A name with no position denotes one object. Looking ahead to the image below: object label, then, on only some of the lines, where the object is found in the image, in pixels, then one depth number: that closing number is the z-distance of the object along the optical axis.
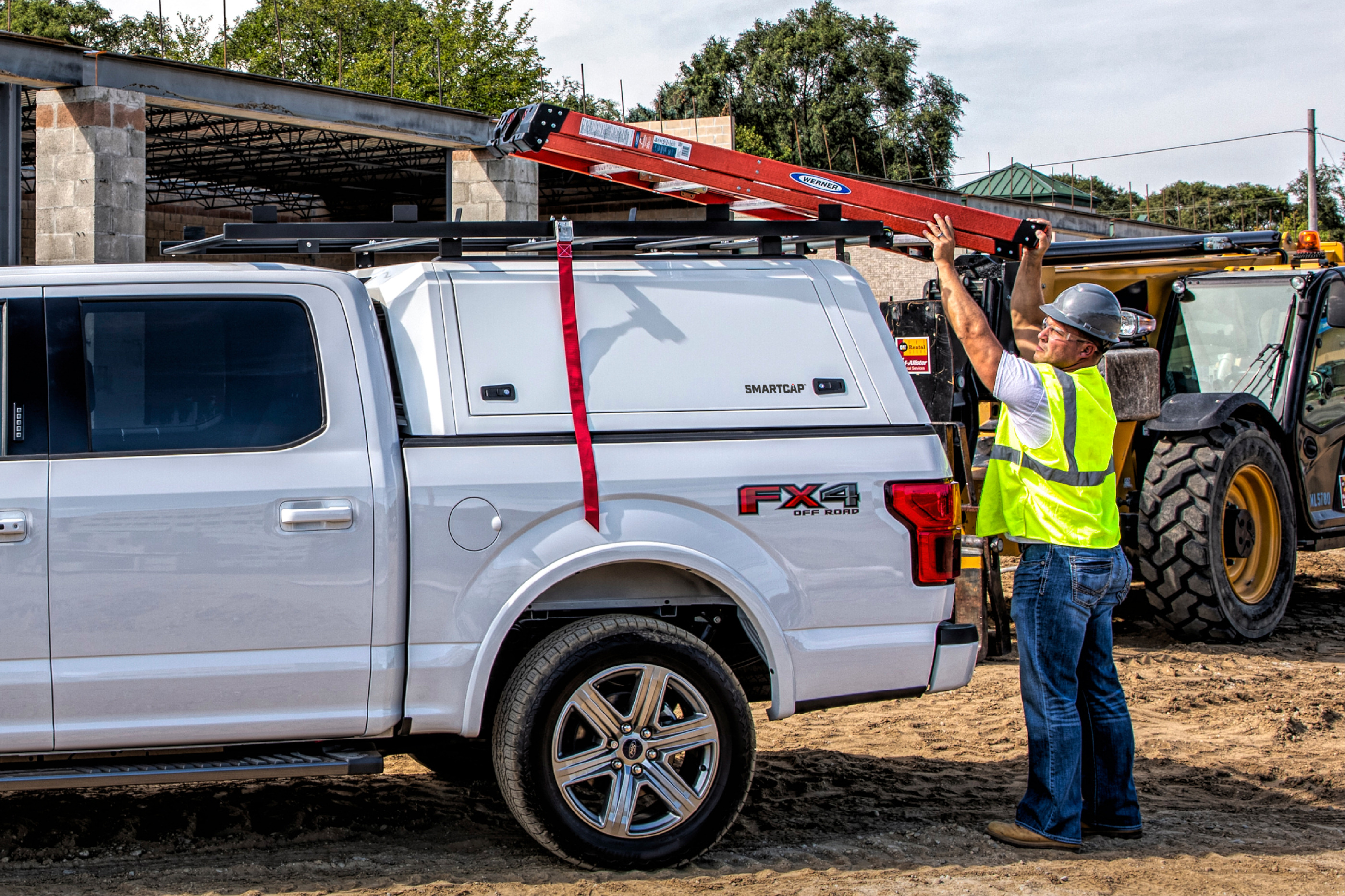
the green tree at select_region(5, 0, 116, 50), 55.50
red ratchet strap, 4.42
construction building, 13.41
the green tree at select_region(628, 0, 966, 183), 67.62
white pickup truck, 4.12
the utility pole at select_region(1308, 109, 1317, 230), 36.69
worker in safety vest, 4.91
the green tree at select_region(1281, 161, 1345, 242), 61.31
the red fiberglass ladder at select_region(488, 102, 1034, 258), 5.37
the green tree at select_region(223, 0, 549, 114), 56.25
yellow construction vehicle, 8.59
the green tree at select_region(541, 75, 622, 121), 59.78
